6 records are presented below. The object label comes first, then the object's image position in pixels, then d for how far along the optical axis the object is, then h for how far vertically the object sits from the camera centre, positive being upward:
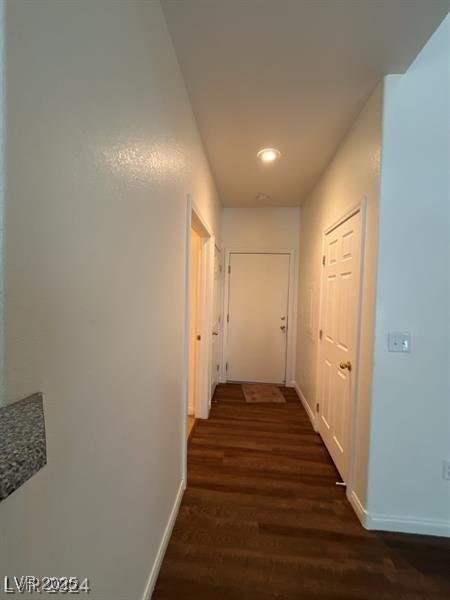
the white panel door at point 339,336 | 1.91 -0.32
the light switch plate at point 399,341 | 1.59 -0.25
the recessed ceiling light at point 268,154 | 2.42 +1.24
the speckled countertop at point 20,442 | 0.37 -0.23
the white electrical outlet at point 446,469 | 1.59 -0.97
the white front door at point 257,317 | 4.10 -0.33
